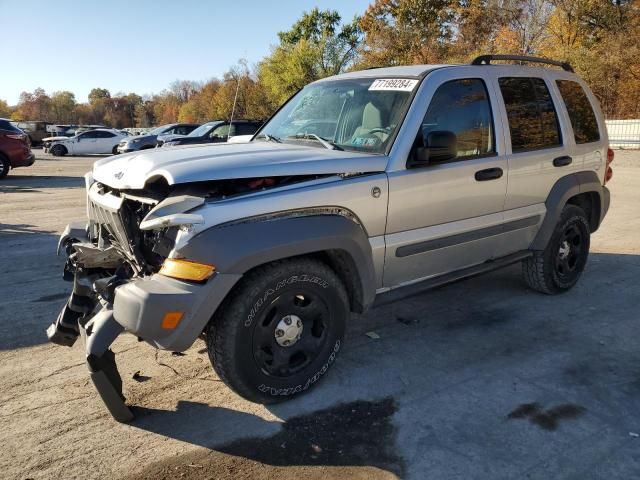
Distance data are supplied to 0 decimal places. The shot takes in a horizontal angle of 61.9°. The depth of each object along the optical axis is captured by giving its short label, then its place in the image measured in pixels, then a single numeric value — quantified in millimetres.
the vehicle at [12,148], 15297
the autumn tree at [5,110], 116375
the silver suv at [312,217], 2844
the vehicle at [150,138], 23594
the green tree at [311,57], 50062
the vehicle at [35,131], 36281
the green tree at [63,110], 112812
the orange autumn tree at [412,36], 43625
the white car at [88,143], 28922
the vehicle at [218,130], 17422
